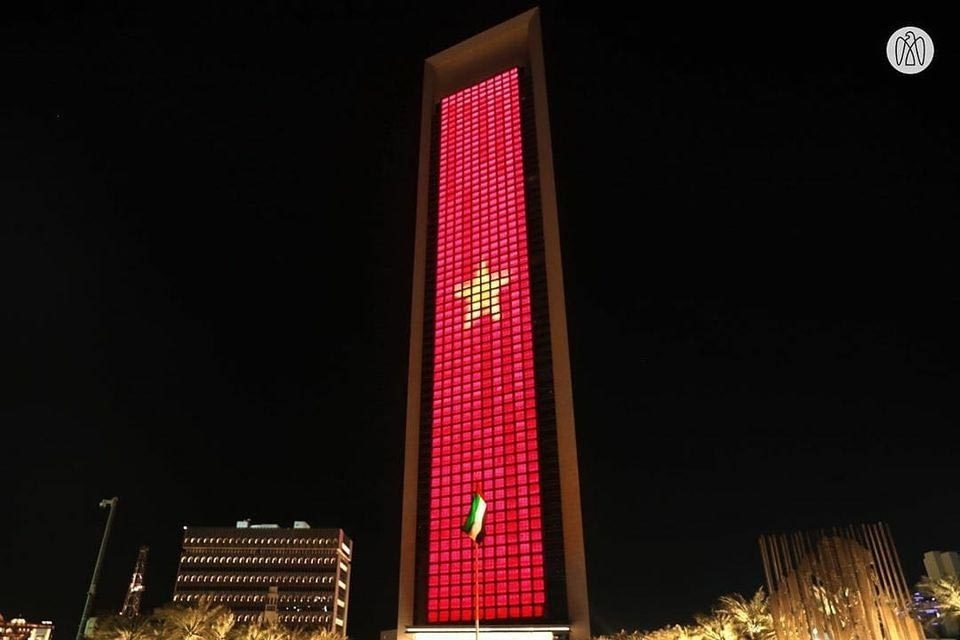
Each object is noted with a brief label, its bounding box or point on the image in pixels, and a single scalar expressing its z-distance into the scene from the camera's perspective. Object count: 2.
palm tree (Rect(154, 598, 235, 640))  48.31
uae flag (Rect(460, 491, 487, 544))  38.61
